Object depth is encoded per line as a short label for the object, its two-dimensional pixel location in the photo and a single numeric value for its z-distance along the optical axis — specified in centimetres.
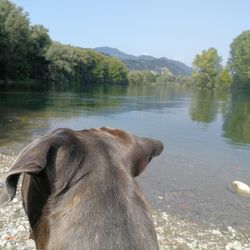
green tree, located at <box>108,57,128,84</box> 9323
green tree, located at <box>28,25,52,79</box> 5270
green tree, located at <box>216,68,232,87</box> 7983
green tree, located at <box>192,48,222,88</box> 8410
